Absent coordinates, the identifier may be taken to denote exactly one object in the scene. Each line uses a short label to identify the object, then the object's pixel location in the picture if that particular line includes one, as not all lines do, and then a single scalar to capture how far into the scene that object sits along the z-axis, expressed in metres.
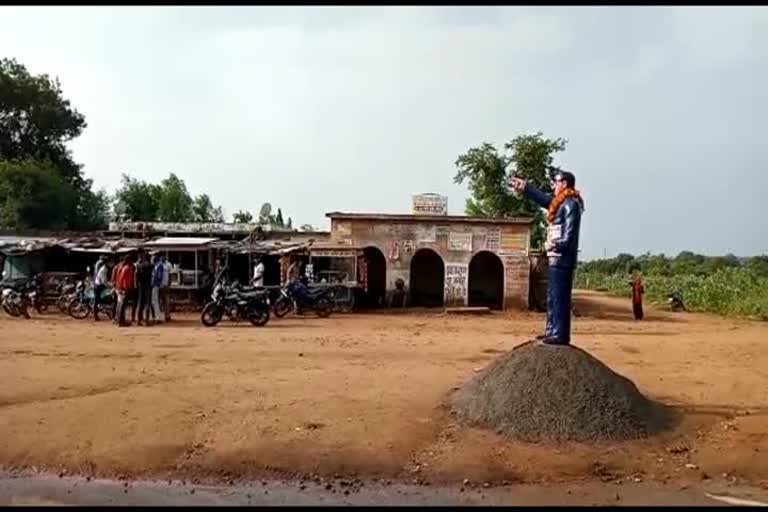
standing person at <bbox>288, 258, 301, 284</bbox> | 26.41
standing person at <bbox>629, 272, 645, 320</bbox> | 26.56
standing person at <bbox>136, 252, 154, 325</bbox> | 20.16
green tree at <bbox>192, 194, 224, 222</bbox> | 48.22
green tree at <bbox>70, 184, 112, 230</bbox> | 45.66
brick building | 27.53
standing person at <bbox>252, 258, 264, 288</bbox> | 24.31
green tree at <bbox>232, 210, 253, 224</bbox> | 42.67
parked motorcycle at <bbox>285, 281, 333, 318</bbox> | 23.55
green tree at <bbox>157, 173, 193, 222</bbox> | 46.41
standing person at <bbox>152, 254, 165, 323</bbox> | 20.53
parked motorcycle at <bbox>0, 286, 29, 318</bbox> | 22.78
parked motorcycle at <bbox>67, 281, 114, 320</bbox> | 21.97
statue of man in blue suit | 9.48
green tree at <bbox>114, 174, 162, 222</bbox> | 45.40
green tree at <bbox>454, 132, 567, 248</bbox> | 38.38
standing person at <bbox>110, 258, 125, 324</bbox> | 19.87
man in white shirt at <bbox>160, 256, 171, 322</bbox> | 20.91
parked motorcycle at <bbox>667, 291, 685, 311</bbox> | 33.31
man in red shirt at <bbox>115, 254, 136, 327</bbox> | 19.61
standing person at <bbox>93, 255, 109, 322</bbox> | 21.72
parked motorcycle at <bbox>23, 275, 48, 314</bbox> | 23.67
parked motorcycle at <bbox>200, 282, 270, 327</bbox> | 20.36
